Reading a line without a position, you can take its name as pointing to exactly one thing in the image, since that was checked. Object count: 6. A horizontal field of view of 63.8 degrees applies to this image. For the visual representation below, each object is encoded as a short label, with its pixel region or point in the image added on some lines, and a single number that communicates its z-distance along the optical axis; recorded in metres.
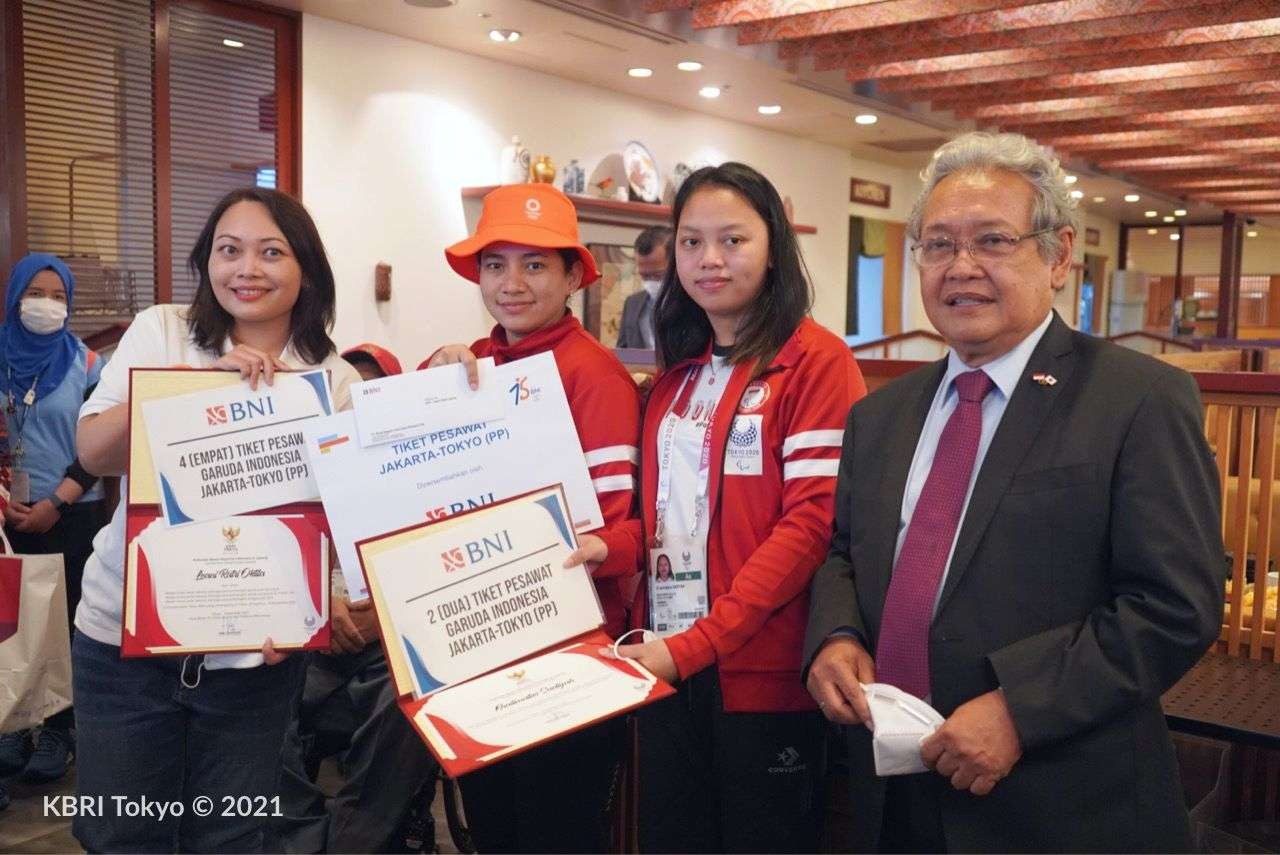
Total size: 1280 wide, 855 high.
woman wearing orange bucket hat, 1.81
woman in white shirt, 1.64
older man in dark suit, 1.27
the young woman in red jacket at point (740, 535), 1.67
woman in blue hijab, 3.49
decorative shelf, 6.88
